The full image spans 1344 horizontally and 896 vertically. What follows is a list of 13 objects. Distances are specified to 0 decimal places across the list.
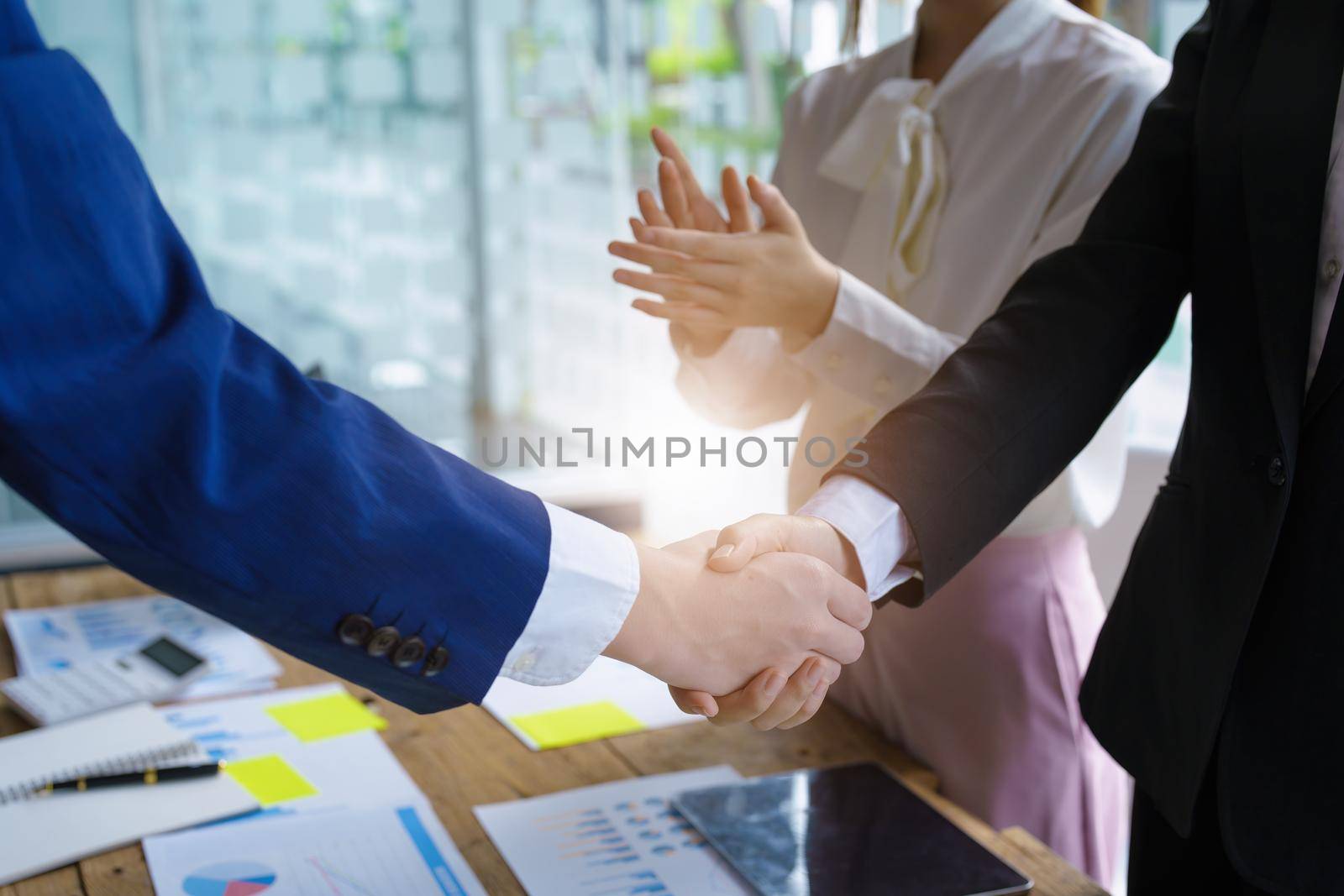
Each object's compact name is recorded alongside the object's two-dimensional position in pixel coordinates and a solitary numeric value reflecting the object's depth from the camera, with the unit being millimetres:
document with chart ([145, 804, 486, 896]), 1019
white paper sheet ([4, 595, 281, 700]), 1570
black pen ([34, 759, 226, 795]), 1203
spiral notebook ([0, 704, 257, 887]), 1092
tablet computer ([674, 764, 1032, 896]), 1042
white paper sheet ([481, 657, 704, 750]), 1441
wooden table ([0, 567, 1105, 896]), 1073
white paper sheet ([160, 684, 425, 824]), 1205
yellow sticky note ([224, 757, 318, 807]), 1209
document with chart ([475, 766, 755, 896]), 1035
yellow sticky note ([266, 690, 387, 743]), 1379
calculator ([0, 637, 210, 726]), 1415
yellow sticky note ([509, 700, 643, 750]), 1370
